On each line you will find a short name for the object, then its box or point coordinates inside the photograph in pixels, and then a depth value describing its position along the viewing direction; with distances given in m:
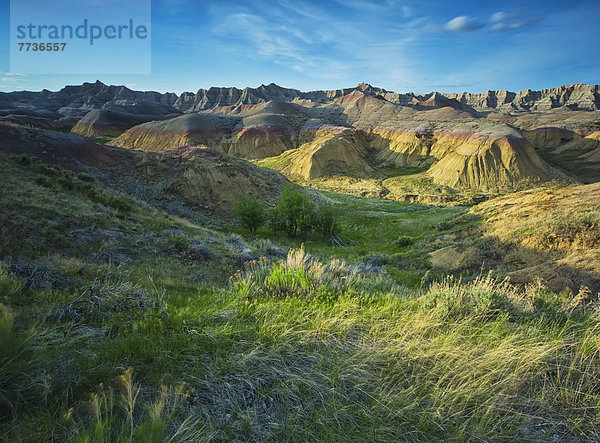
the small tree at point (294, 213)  22.52
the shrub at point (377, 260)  14.12
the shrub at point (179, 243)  10.39
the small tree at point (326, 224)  23.34
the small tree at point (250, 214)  22.53
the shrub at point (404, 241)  19.51
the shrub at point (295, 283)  4.45
